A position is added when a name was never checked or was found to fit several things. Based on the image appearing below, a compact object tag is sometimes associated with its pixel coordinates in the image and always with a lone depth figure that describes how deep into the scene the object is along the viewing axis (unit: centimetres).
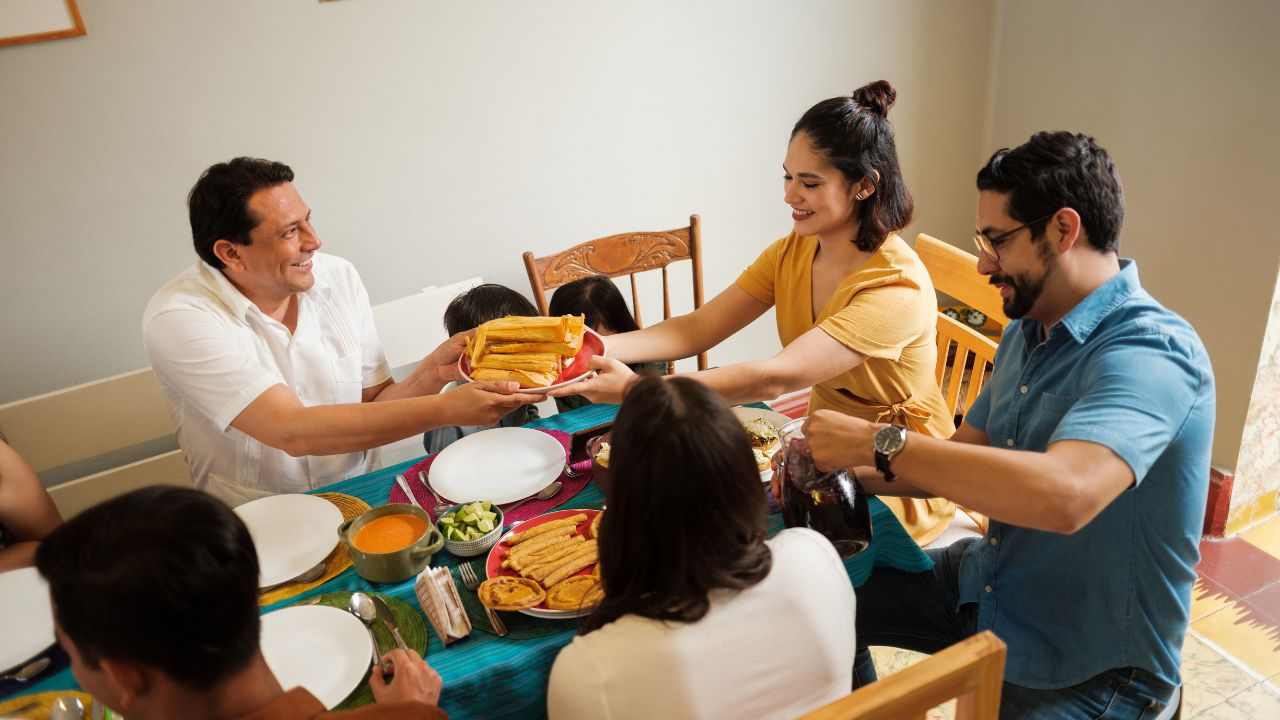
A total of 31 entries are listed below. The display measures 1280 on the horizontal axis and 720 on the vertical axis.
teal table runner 128
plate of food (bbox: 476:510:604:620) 136
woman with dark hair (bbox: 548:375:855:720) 108
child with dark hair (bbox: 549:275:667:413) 261
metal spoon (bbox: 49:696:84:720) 121
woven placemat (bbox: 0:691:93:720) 122
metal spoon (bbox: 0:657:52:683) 130
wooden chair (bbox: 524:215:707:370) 268
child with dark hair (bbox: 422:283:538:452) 242
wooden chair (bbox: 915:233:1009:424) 211
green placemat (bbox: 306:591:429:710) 127
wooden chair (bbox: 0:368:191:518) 244
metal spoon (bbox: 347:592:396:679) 139
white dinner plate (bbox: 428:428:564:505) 172
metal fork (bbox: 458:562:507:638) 145
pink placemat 167
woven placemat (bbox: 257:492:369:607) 148
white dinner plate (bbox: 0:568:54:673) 133
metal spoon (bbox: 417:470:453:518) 166
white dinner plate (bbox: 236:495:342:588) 152
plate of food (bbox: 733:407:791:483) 164
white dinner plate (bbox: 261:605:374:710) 127
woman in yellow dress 194
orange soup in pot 149
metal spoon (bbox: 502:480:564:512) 171
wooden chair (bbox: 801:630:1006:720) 95
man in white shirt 191
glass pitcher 146
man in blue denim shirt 128
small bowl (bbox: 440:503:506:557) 151
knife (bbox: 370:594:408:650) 135
